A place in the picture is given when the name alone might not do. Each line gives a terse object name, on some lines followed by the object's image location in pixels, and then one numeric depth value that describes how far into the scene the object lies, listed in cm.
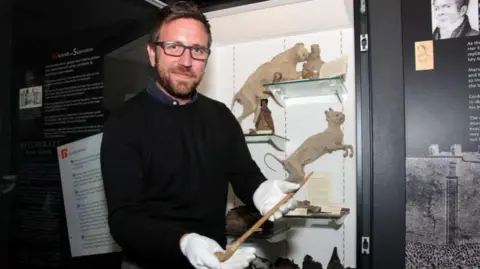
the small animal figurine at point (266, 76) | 167
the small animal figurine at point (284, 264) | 153
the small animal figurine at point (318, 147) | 162
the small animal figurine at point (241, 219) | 160
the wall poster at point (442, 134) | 113
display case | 159
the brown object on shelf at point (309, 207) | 156
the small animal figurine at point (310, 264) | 155
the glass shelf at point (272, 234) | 157
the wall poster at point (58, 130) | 159
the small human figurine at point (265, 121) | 169
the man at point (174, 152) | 107
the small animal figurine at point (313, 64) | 159
